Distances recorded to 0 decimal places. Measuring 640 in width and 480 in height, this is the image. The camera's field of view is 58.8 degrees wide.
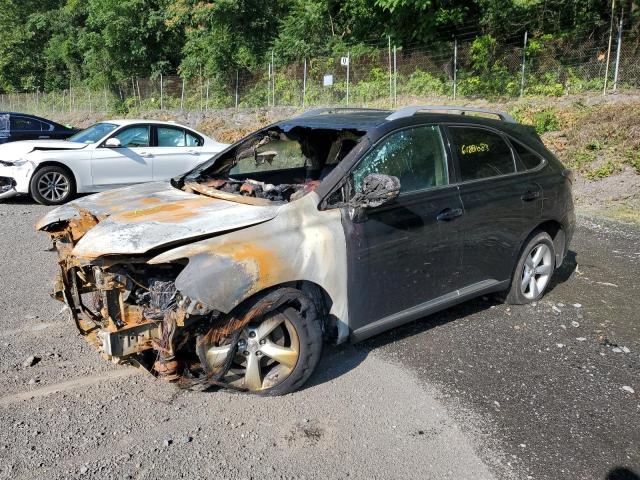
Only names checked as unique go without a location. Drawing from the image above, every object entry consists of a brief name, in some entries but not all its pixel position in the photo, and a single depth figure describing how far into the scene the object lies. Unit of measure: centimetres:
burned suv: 323
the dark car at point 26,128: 1380
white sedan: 966
